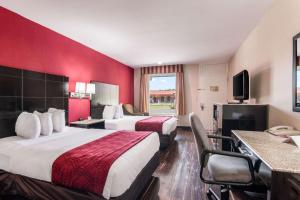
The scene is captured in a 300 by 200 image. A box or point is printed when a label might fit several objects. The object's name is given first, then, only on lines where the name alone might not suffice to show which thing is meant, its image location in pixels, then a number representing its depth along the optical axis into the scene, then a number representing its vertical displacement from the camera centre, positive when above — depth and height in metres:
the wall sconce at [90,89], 3.17 +0.23
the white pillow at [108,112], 3.42 -0.38
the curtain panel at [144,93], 5.50 +0.22
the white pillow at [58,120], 2.15 -0.38
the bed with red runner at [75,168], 1.13 -0.69
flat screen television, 2.29 +0.24
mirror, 1.32 +0.27
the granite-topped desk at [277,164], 0.74 -0.42
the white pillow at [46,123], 1.98 -0.40
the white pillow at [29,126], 1.81 -0.41
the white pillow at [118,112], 3.60 -0.39
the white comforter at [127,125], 2.98 -0.65
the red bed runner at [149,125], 3.09 -0.66
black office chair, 1.16 -0.68
